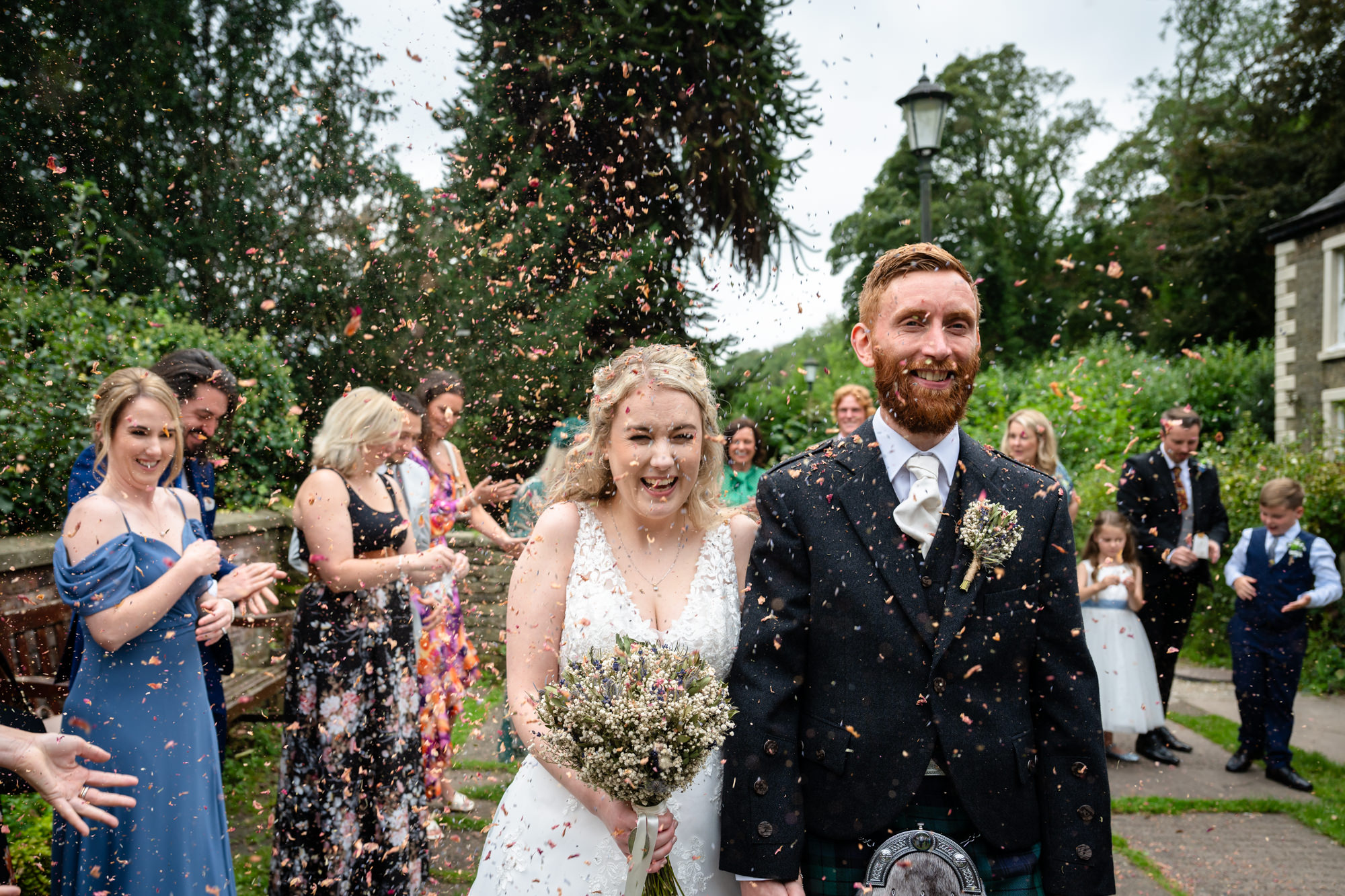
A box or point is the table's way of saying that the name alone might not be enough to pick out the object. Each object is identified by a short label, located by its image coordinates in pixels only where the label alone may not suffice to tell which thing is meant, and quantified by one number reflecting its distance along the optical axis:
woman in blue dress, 2.81
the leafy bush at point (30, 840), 3.58
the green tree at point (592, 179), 7.25
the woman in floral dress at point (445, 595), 5.08
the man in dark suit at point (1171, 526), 6.39
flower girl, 6.00
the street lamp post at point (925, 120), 7.81
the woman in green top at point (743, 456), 6.50
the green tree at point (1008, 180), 30.84
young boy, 5.75
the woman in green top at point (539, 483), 4.81
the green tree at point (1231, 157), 21.30
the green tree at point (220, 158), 9.27
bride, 2.40
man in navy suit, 3.35
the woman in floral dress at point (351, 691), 3.79
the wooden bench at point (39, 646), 3.75
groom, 1.99
